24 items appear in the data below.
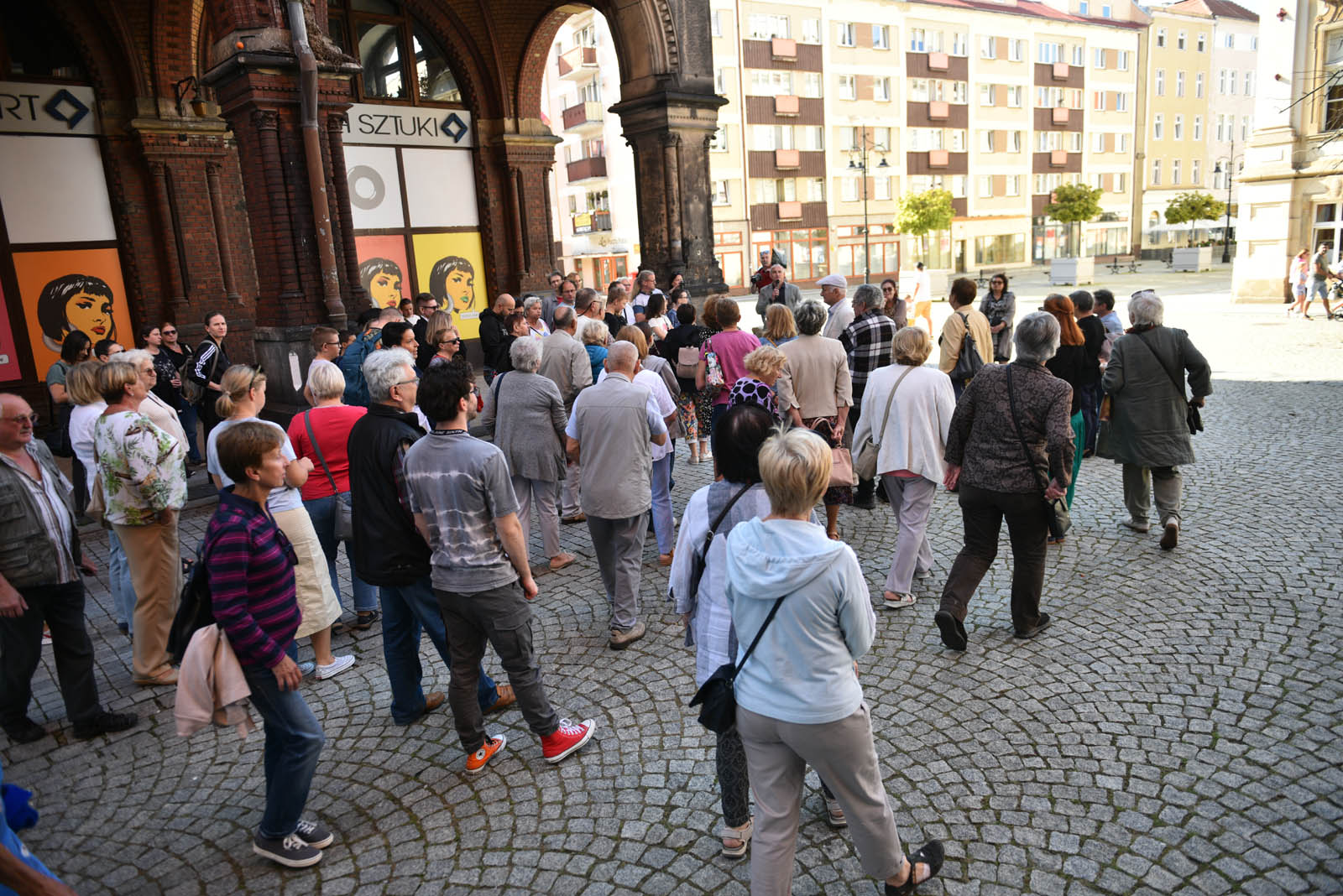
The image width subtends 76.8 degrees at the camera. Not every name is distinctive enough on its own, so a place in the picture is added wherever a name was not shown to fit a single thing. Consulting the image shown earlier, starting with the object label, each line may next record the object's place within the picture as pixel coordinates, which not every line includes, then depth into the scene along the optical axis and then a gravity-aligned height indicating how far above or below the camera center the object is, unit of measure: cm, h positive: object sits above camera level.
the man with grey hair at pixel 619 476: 508 -119
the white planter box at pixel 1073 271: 3566 -94
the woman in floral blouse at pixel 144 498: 460 -108
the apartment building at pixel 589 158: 4622 +654
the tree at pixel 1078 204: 4694 +239
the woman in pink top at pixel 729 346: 704 -65
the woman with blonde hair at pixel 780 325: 676 -47
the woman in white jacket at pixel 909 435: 532 -110
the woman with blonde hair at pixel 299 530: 462 -131
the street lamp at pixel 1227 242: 4795 -13
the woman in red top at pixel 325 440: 496 -87
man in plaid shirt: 725 -64
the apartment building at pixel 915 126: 4538 +774
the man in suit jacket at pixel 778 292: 1131 -36
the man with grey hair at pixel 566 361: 698 -68
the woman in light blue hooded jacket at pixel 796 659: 258 -120
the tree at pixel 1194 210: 4762 +175
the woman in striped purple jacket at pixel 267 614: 312 -118
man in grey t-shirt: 369 -116
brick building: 925 +196
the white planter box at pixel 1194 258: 3972 -81
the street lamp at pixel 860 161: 4361 +545
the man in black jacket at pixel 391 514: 401 -106
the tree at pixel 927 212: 4588 +234
